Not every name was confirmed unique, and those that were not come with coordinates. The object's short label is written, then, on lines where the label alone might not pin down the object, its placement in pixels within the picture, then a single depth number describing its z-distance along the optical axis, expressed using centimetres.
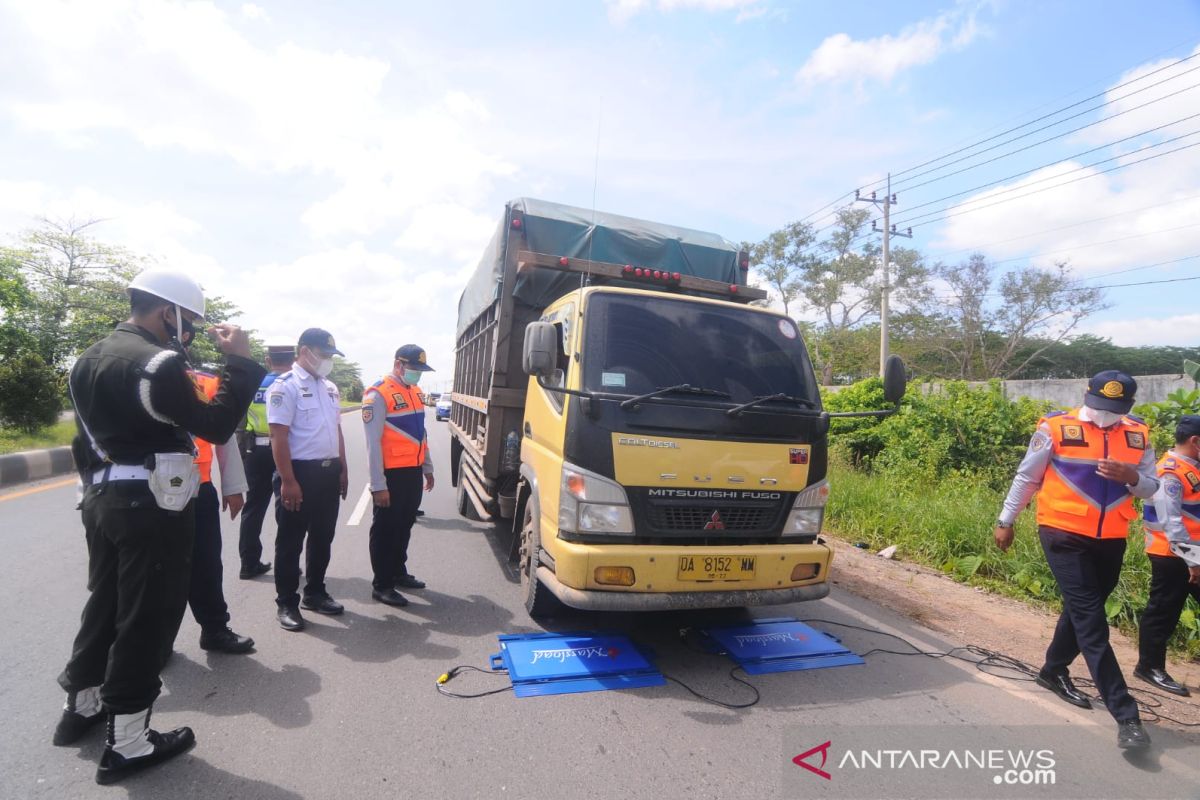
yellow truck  351
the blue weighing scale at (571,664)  338
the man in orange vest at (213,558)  357
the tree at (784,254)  3297
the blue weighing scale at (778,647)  376
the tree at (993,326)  2638
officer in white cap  247
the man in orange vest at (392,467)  459
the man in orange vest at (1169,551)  373
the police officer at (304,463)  402
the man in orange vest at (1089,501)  332
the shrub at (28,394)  1153
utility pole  2236
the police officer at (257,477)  506
